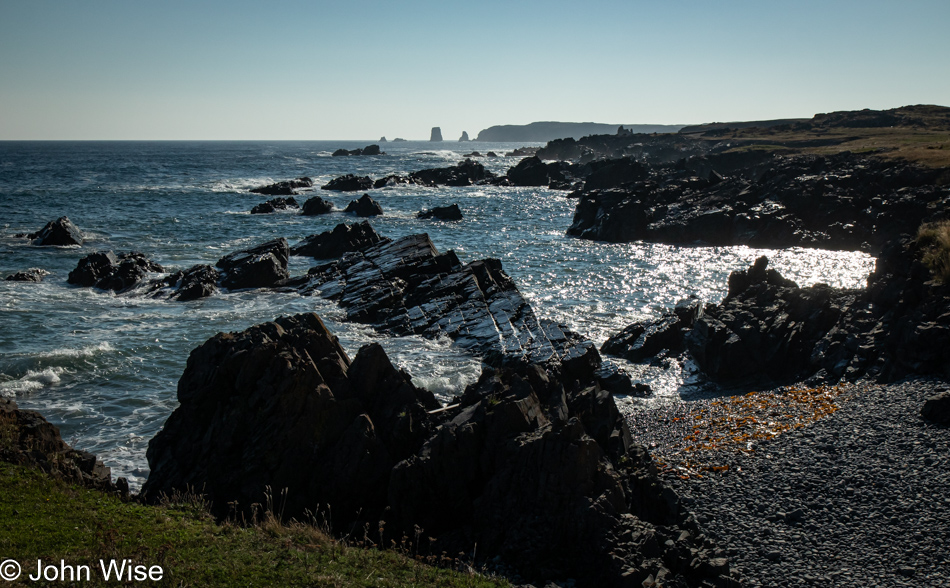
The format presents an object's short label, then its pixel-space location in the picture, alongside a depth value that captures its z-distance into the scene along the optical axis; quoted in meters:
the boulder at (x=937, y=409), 16.50
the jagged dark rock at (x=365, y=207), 72.62
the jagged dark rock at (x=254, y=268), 37.44
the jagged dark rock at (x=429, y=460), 11.45
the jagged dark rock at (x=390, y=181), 106.12
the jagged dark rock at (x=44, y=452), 12.47
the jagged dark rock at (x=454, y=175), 116.00
